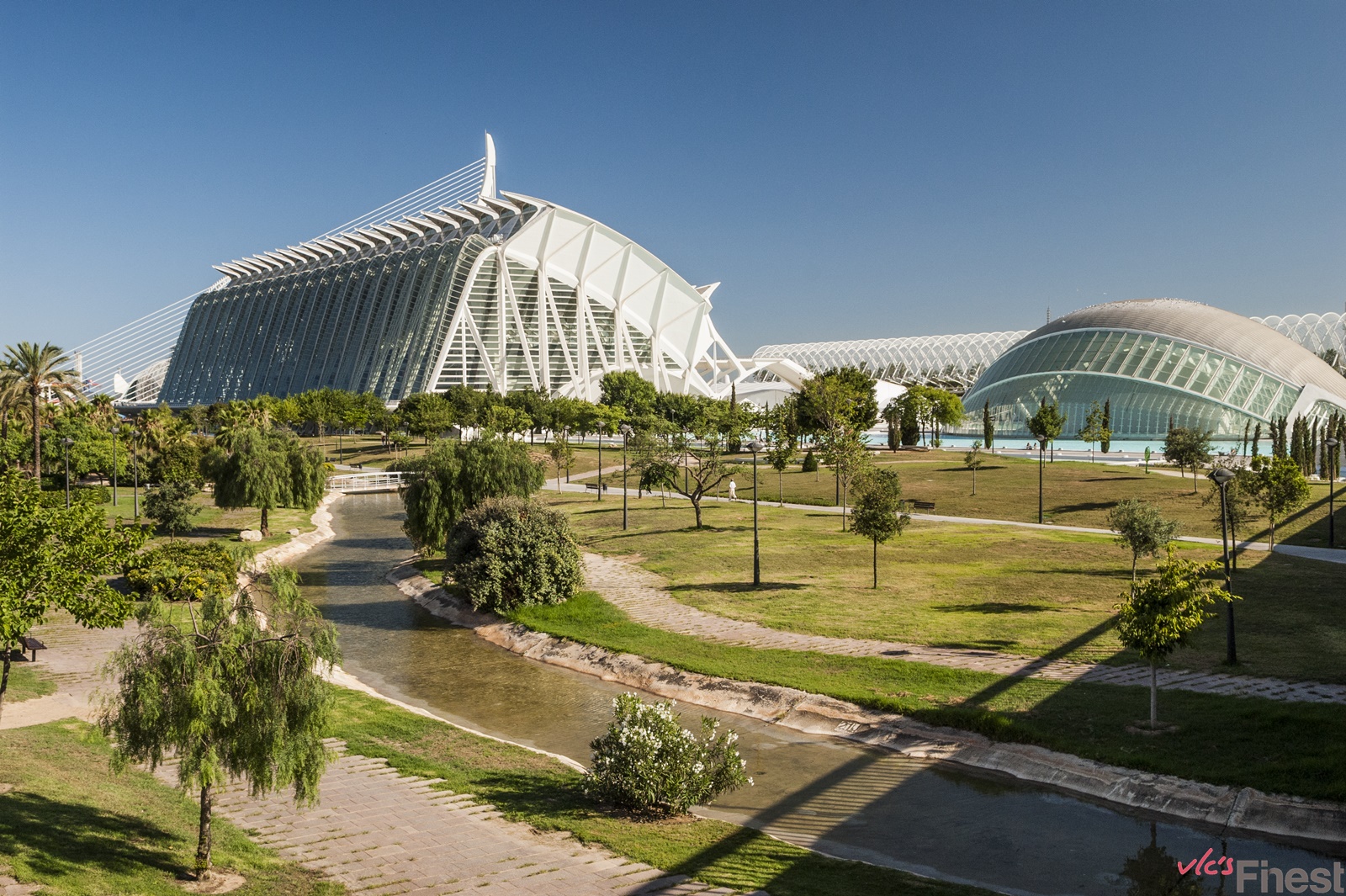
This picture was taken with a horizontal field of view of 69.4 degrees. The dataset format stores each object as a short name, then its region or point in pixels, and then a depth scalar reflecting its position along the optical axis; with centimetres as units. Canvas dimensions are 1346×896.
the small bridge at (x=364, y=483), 6881
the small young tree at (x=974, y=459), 5297
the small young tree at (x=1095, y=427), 6919
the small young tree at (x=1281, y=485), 3073
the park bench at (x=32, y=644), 2138
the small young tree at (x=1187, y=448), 4628
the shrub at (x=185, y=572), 2673
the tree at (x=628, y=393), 9250
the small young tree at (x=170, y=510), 4203
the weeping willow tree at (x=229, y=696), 994
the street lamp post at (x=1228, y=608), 1864
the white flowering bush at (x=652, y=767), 1345
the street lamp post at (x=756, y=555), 2936
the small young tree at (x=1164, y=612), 1502
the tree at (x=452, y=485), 3694
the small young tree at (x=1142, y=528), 2534
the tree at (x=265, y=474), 4384
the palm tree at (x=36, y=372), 5031
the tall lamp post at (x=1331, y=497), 3312
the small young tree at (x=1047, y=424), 5573
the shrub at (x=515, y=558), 2852
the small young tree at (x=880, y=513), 2781
